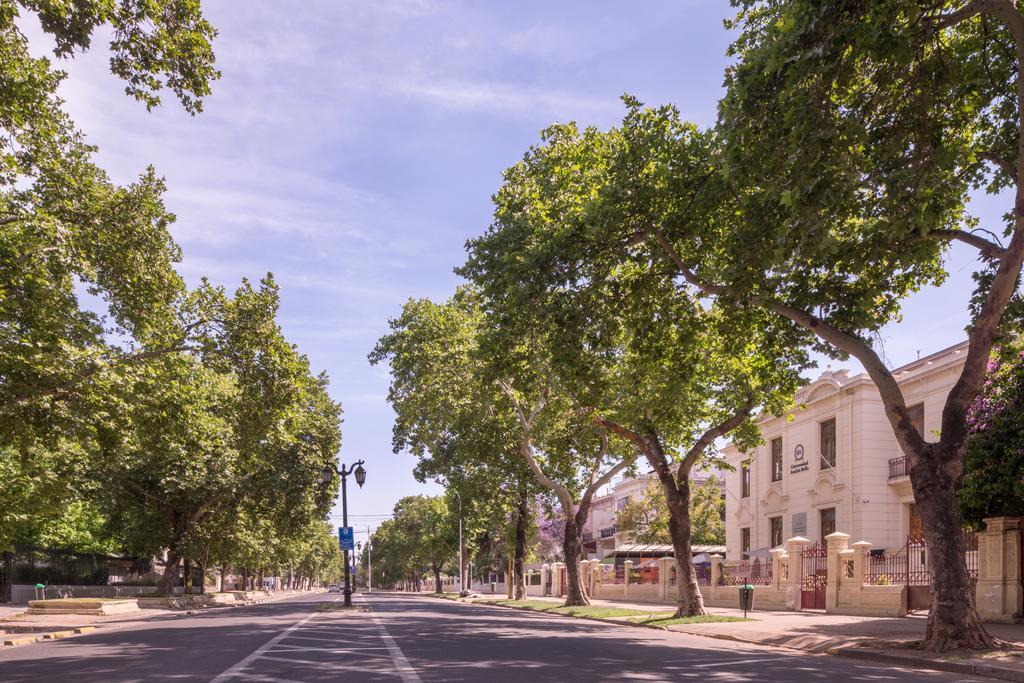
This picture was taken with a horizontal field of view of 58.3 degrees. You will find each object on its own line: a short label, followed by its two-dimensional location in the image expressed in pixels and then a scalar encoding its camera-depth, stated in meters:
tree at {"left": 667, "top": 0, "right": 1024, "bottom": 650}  11.95
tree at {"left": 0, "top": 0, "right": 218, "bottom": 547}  16.83
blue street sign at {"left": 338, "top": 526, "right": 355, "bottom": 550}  38.03
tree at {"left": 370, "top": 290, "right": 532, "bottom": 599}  33.31
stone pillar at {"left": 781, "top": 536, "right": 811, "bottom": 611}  29.69
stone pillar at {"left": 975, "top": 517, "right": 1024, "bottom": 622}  20.02
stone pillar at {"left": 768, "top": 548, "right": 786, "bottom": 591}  31.38
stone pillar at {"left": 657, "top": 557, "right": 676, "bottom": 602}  42.28
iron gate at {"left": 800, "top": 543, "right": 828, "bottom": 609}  28.45
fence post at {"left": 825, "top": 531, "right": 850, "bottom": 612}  26.62
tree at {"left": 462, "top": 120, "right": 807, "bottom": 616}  16.25
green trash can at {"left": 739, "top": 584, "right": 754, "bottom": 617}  23.83
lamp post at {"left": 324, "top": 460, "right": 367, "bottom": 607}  36.41
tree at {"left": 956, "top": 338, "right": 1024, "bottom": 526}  20.50
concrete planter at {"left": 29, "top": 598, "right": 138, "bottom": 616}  28.83
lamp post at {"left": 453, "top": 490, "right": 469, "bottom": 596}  68.51
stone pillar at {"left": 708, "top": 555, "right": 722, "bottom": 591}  37.53
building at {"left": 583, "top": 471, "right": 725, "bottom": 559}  72.94
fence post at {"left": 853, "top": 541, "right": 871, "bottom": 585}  25.66
